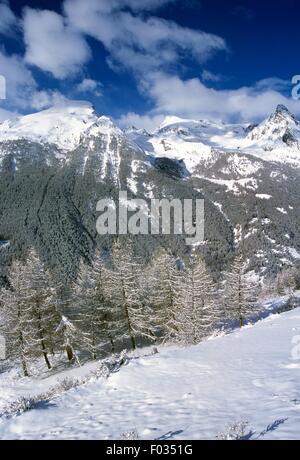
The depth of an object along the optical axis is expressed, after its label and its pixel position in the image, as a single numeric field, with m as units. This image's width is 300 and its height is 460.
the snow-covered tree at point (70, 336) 35.12
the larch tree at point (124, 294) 37.97
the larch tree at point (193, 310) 36.41
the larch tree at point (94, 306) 39.78
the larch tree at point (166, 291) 42.88
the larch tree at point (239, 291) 46.69
